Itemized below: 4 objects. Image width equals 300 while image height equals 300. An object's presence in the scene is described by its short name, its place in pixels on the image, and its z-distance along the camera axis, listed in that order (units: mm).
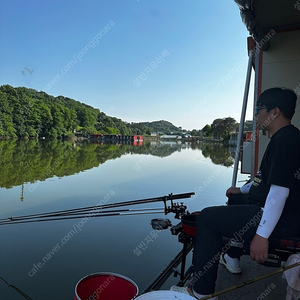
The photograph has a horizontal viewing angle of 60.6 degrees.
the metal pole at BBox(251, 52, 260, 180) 4590
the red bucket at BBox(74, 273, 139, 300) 2191
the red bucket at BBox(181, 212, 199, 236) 1795
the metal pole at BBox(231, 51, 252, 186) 4172
